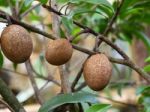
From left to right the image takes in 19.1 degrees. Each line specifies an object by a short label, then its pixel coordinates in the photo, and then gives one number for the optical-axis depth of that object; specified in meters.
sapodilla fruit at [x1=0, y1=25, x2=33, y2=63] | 0.79
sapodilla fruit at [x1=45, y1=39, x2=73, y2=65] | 0.84
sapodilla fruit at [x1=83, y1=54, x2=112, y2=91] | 0.83
